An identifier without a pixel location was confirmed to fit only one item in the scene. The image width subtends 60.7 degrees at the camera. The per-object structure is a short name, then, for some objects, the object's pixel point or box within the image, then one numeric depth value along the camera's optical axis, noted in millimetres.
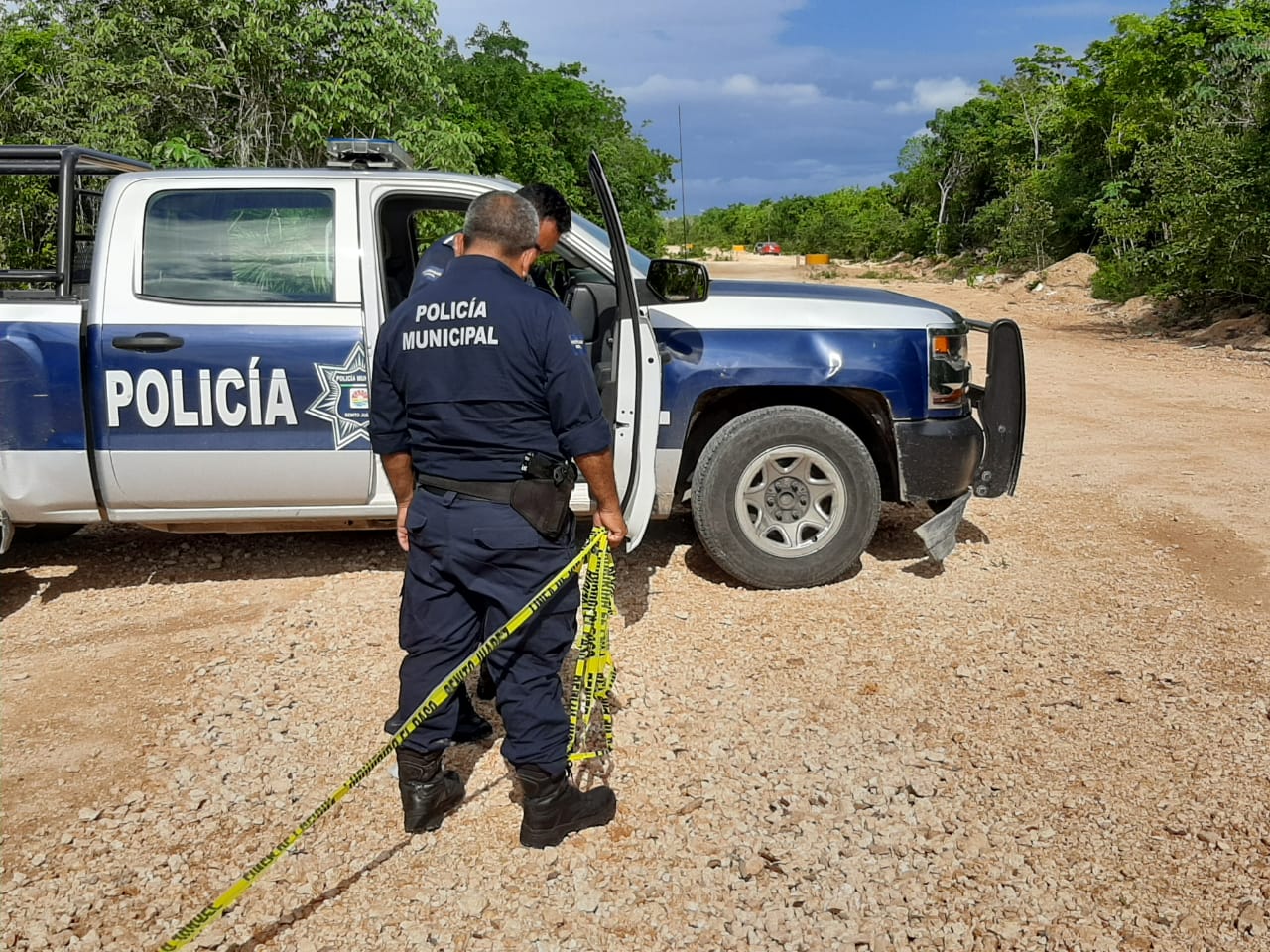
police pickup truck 4699
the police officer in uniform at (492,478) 2854
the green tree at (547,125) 24250
